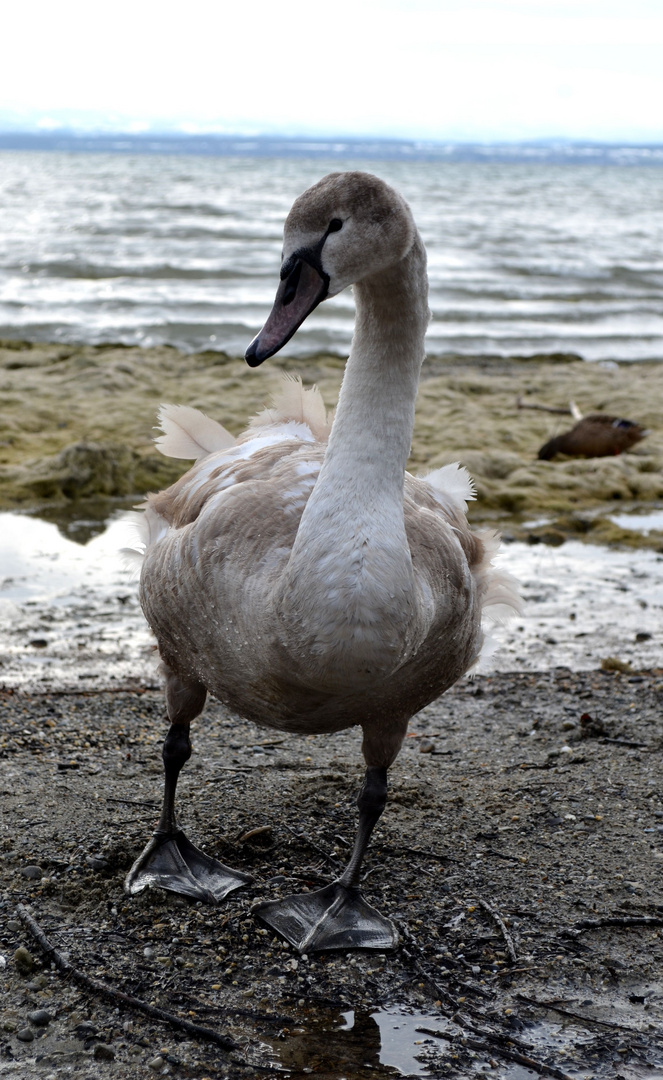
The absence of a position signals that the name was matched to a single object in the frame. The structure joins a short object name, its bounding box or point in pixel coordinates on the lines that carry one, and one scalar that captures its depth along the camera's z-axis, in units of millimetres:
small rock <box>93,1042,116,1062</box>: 2936
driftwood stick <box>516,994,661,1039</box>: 3146
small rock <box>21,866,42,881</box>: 3750
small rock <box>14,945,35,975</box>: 3291
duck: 10516
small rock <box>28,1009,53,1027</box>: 3061
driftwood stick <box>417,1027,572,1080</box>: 2965
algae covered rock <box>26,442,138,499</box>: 8719
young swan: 2832
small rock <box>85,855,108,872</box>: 3875
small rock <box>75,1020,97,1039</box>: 3027
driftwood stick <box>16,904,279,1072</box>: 3007
